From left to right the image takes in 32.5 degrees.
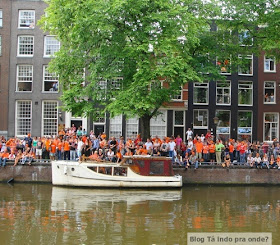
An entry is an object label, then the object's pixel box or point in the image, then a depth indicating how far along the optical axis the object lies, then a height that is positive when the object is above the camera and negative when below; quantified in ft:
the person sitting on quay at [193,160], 95.35 -5.88
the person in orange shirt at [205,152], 96.02 -4.29
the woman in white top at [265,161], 96.63 -5.92
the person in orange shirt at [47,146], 97.30 -3.69
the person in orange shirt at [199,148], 95.50 -3.50
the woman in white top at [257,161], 96.53 -5.93
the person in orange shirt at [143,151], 93.71 -4.30
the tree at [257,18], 94.07 +22.64
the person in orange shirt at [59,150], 96.43 -4.43
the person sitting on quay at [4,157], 93.86 -5.89
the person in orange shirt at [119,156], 93.22 -5.26
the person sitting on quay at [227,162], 95.91 -6.20
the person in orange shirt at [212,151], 96.37 -4.07
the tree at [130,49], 88.84 +15.71
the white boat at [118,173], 88.94 -8.22
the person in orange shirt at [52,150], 96.89 -4.57
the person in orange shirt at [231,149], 97.60 -3.65
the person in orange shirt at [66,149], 96.07 -4.28
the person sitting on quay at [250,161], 96.58 -5.96
